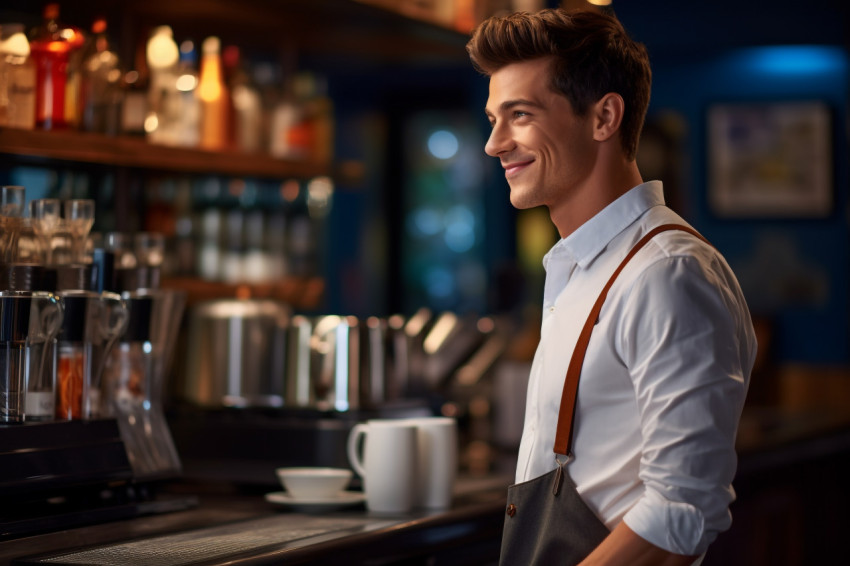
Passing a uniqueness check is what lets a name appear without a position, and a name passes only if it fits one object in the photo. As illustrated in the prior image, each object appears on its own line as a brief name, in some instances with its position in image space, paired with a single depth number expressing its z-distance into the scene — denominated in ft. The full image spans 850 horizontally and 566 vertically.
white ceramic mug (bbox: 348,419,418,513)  7.06
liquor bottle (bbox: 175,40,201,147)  9.93
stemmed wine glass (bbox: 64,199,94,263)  6.99
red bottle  7.87
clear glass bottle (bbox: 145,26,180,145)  9.57
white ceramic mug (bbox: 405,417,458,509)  7.25
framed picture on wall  18.94
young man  4.50
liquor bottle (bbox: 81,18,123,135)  8.44
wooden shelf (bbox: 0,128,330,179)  7.73
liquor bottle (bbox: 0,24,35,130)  7.43
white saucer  7.18
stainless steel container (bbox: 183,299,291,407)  9.07
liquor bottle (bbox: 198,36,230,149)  10.38
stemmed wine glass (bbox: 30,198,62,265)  6.87
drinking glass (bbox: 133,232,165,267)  7.88
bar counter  5.68
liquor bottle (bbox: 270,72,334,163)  11.32
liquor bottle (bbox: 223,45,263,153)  10.80
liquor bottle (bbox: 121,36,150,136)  8.99
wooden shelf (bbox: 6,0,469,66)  9.47
